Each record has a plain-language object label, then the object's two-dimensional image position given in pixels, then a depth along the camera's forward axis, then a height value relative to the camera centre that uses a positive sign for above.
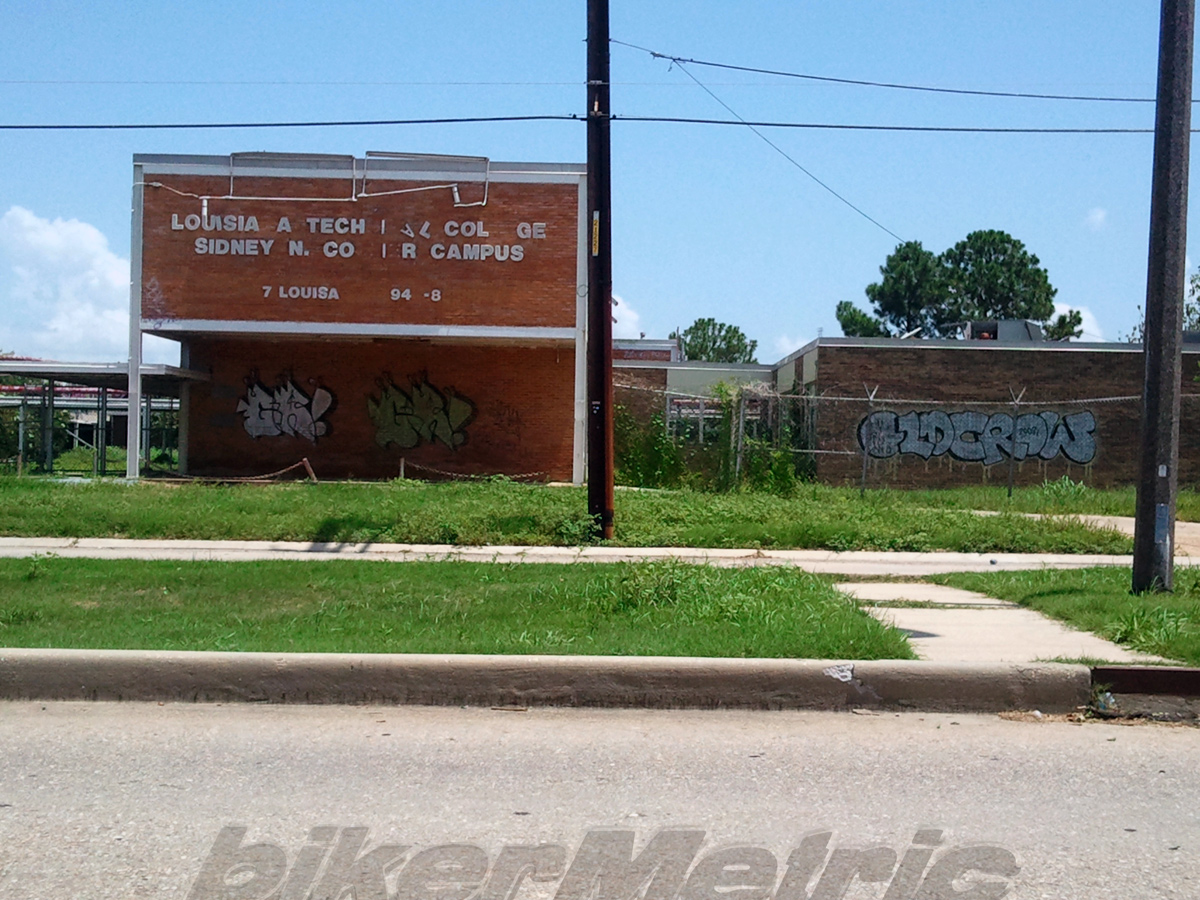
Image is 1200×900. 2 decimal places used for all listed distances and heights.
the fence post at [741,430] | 22.42 -0.59
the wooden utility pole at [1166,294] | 9.94 +0.97
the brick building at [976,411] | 26.55 -0.15
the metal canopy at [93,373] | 24.23 +0.30
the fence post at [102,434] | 26.28 -1.08
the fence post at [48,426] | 25.36 -0.90
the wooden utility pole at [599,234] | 15.38 +2.16
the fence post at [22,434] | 23.62 -1.08
